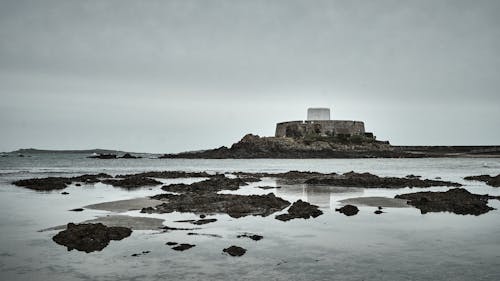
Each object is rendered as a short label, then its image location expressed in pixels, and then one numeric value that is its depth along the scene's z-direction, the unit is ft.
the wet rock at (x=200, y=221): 46.61
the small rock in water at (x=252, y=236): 38.42
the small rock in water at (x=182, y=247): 33.96
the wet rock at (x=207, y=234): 39.47
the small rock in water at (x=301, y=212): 49.90
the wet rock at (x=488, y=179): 95.99
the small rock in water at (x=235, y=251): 32.30
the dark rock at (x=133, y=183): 99.26
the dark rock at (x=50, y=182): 95.04
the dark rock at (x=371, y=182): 93.85
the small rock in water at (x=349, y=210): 53.15
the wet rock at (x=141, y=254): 32.12
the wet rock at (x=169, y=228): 42.56
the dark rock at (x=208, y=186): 82.39
